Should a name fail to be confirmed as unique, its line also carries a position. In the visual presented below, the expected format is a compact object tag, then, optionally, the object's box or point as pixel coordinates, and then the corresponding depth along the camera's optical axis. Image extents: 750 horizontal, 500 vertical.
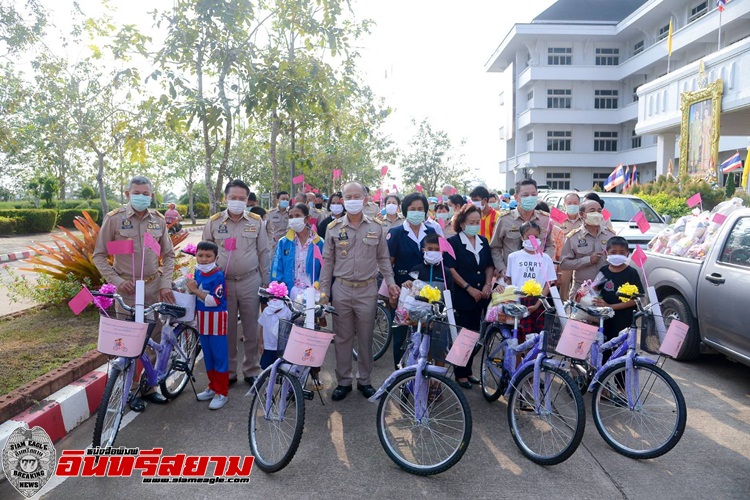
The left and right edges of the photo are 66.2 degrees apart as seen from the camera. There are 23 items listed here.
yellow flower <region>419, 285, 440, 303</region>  4.16
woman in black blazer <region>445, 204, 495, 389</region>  5.43
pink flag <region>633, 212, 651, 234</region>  5.41
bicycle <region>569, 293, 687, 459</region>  3.95
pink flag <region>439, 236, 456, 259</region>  4.66
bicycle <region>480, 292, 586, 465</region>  3.82
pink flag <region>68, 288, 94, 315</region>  3.96
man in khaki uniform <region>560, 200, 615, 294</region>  5.98
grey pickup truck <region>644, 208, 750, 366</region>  5.04
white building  40.19
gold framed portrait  19.47
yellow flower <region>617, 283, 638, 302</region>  4.62
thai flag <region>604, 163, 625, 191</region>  17.55
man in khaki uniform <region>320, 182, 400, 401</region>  5.09
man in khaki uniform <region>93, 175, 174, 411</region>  4.86
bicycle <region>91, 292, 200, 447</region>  3.93
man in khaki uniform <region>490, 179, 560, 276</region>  6.07
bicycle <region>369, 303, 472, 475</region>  3.80
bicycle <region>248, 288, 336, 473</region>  3.82
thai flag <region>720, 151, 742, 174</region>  18.90
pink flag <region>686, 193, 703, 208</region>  7.88
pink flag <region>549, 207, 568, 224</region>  7.06
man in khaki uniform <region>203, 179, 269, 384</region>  5.39
